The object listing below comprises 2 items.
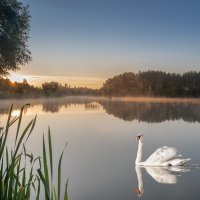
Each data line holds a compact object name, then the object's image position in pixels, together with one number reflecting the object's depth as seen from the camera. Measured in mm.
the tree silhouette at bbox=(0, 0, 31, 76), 11629
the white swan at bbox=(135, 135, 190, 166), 6764
